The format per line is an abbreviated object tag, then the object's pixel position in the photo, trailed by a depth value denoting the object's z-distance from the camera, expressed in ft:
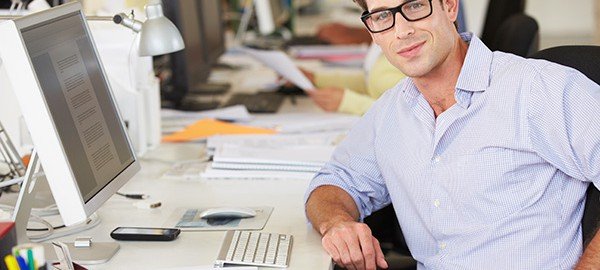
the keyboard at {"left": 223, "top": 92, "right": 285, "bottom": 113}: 10.53
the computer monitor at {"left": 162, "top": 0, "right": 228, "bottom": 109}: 10.19
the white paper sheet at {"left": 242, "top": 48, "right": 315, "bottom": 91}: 10.87
